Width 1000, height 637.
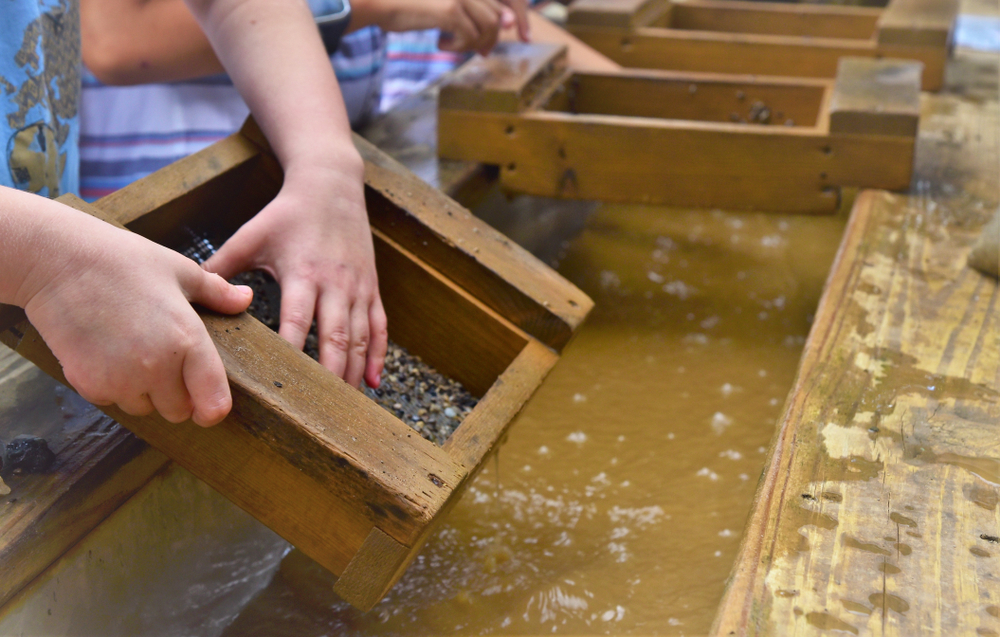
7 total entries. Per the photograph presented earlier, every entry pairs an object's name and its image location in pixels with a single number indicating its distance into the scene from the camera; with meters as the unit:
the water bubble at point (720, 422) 1.44
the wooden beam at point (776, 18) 2.54
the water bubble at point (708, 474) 1.31
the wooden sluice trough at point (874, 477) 0.70
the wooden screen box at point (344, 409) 0.79
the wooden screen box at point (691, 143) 1.57
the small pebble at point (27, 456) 0.90
